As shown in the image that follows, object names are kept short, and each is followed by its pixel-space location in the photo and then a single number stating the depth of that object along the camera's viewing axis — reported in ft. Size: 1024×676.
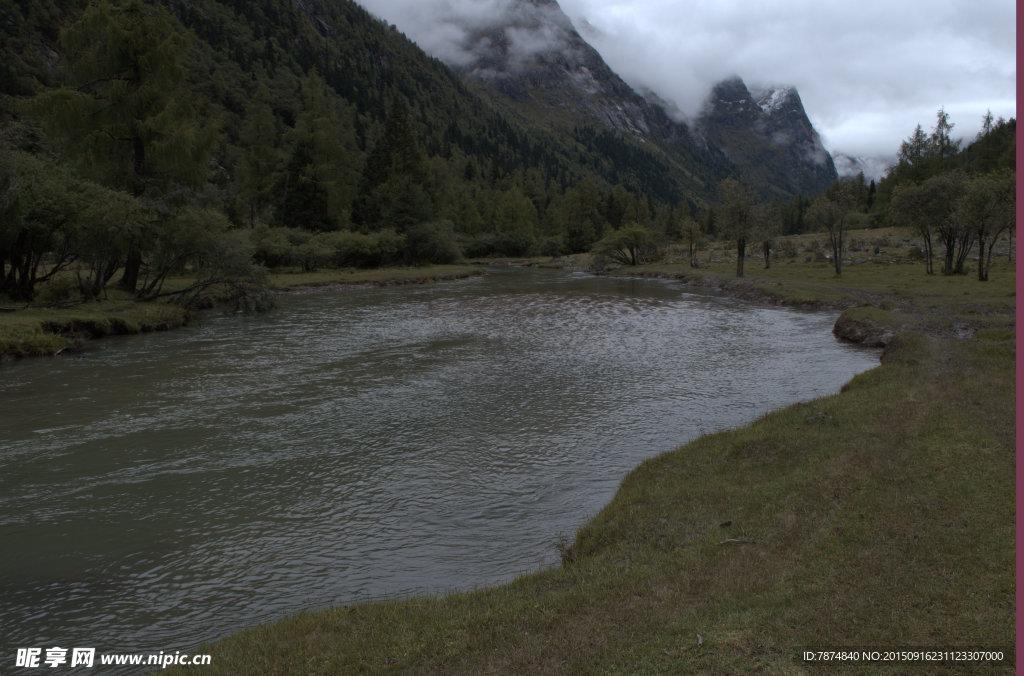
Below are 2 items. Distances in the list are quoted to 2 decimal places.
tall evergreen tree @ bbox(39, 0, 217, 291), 122.01
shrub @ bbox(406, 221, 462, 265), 279.08
